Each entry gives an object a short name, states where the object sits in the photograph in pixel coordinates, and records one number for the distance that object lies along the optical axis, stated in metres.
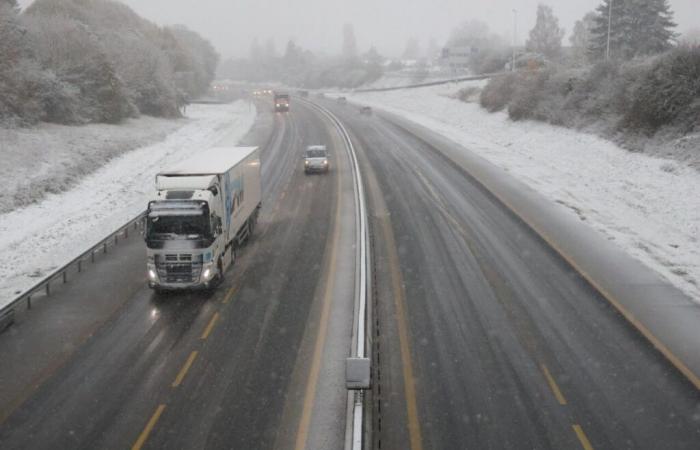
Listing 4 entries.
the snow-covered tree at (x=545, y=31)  114.19
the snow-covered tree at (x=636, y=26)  67.00
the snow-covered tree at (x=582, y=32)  106.88
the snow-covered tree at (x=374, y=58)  191.25
